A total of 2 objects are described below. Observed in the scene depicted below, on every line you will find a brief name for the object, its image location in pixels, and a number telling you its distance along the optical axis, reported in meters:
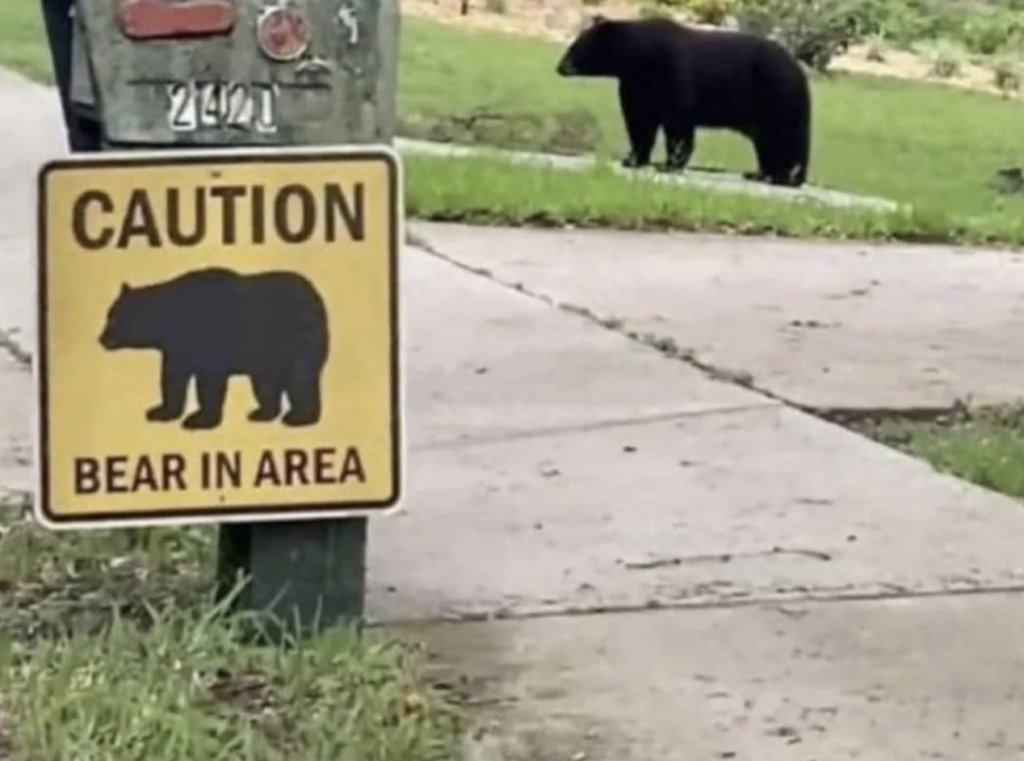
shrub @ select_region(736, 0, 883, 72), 28.70
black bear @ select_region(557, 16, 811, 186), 15.87
